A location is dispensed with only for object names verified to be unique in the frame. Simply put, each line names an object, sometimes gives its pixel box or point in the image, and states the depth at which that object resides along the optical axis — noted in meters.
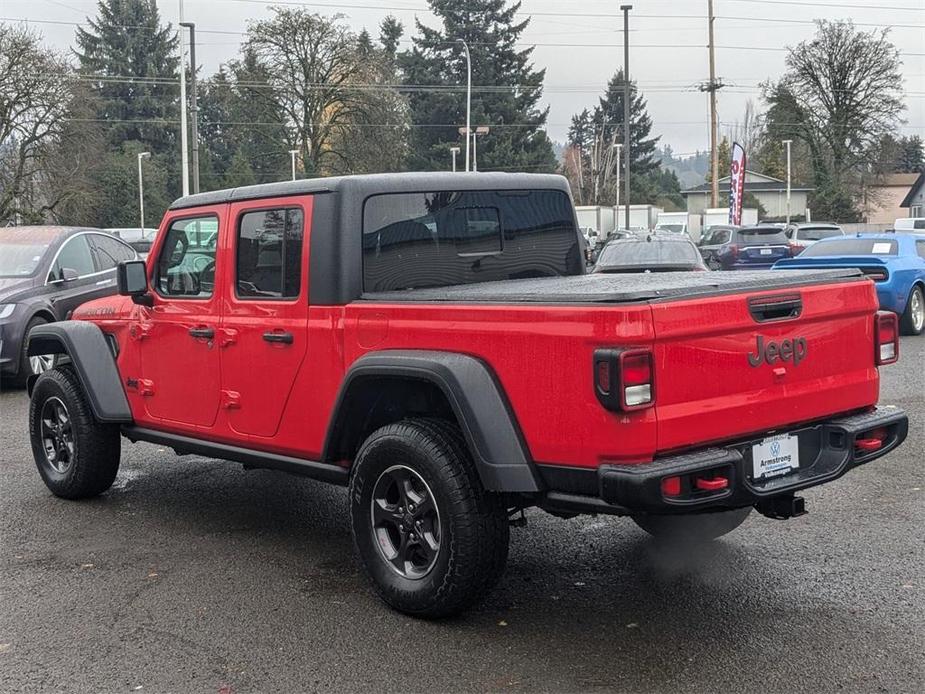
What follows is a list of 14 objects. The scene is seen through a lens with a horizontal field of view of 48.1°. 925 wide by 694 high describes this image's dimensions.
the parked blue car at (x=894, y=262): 14.89
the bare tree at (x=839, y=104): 63.97
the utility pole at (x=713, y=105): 41.50
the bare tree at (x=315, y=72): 54.47
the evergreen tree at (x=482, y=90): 67.56
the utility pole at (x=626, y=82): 38.01
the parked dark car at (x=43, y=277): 11.34
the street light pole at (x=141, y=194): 64.01
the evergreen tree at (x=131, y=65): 76.31
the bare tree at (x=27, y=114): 36.53
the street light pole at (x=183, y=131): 34.81
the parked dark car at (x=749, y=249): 25.78
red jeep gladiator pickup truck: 3.80
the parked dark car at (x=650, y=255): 14.87
